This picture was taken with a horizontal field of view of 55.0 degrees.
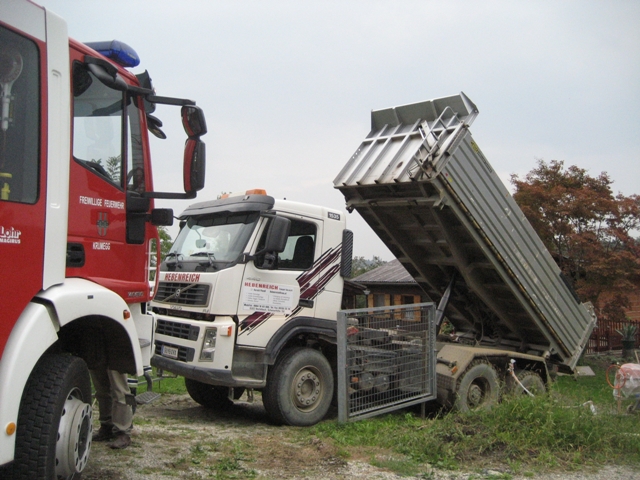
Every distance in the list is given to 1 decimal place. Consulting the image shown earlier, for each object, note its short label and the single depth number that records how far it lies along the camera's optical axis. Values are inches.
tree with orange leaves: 487.5
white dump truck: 267.7
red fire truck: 130.5
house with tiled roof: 758.5
